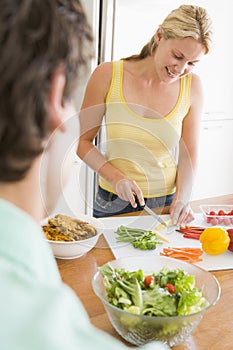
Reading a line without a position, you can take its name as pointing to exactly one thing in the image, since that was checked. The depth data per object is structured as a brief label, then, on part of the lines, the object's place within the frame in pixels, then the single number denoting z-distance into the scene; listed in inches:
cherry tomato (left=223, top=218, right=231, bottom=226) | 62.2
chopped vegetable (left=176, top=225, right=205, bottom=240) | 58.2
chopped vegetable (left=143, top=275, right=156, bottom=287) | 40.3
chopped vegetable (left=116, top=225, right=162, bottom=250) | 54.6
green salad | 36.8
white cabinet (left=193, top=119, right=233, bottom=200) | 130.1
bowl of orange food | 49.6
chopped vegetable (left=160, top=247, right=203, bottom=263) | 53.0
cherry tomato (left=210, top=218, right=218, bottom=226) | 61.7
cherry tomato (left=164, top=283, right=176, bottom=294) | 39.4
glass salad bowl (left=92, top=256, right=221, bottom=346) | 35.5
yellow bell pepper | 53.7
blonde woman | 62.6
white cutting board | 52.7
